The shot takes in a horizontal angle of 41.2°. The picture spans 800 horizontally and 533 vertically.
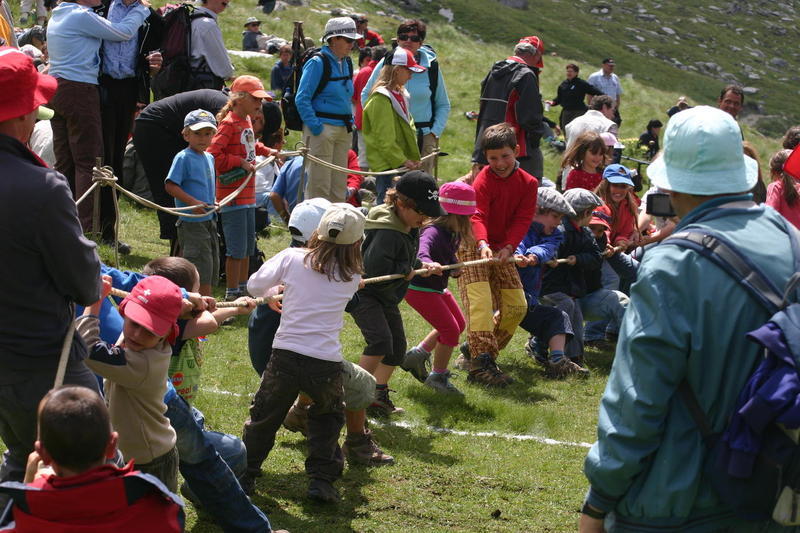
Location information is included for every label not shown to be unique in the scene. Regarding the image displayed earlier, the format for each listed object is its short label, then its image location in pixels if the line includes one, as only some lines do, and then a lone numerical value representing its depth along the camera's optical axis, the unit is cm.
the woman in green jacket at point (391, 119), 1121
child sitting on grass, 341
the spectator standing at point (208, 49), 1133
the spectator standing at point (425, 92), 1254
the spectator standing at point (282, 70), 1931
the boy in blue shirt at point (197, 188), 912
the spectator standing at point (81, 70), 1037
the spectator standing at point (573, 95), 2184
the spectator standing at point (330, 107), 1136
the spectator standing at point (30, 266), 392
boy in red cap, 459
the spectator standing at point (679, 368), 338
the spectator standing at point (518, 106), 1238
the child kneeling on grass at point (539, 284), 954
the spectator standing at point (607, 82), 2500
